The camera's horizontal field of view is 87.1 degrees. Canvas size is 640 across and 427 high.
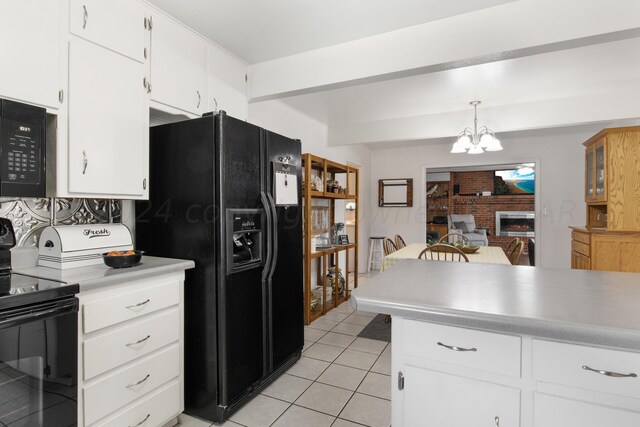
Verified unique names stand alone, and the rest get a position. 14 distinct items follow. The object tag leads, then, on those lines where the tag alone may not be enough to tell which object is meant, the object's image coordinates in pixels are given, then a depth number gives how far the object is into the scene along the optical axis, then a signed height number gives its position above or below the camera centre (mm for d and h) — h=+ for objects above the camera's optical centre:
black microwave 1447 +273
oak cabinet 2988 +84
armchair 8672 -420
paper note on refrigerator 2408 +201
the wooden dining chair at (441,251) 3312 -392
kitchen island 910 -424
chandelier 3596 +756
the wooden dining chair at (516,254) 3939 -497
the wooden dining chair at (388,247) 4306 -478
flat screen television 9379 +868
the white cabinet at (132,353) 1471 -692
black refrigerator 1931 -190
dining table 3418 -480
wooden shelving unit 3596 -275
